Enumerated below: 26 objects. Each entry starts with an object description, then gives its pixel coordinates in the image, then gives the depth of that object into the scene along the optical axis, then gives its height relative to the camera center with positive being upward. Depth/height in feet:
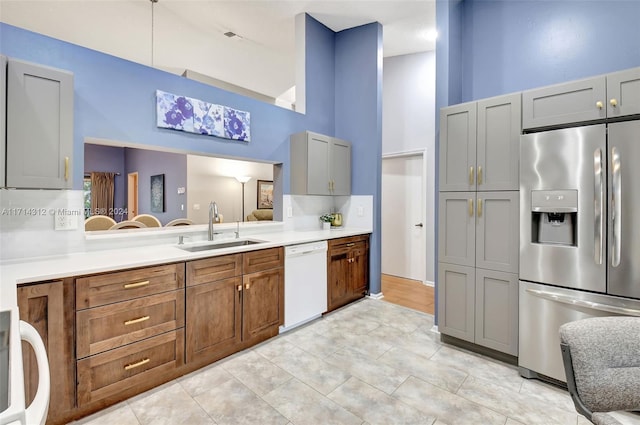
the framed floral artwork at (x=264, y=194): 23.59 +1.38
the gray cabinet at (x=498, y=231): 7.77 -0.49
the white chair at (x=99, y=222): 8.34 -0.32
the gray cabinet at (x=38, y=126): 5.79 +1.69
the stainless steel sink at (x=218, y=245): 9.10 -1.06
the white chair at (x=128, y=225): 9.04 -0.41
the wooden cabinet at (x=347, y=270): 11.45 -2.32
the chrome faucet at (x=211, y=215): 9.68 -0.12
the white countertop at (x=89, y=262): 5.13 -1.07
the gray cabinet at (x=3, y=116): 5.62 +1.77
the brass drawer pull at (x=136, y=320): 6.42 -2.33
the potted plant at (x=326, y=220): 13.46 -0.37
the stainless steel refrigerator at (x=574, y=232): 6.21 -0.43
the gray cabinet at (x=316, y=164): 12.07 +1.98
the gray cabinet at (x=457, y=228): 8.51 -0.46
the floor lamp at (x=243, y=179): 22.15 +2.40
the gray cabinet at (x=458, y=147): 8.45 +1.85
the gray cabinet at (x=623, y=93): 6.25 +2.49
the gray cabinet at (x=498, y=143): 7.72 +1.82
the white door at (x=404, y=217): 15.88 -0.28
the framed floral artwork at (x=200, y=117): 8.83 +3.00
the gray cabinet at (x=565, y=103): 6.63 +2.51
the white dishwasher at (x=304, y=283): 9.75 -2.39
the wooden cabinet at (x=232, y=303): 7.46 -2.47
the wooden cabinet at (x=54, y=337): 5.28 -2.29
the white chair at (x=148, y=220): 10.94 -0.31
